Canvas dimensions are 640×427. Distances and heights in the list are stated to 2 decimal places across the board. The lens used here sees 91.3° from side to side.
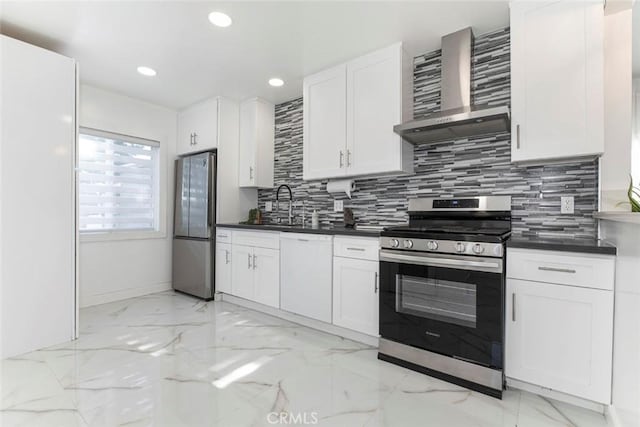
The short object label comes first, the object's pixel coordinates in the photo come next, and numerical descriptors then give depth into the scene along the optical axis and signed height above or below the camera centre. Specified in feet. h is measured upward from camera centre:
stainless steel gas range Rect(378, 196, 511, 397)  5.98 -1.77
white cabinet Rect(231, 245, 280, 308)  10.20 -2.18
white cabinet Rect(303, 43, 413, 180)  8.48 +2.81
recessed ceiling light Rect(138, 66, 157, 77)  9.91 +4.50
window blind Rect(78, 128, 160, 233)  11.52 +1.10
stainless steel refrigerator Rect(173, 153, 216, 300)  12.14 -0.60
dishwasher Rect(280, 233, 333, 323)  8.79 -1.87
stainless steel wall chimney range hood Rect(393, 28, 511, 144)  7.23 +2.64
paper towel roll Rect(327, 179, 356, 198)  10.04 +0.82
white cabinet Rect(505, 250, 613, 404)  5.24 -2.10
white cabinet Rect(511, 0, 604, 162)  5.99 +2.68
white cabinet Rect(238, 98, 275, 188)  12.50 +2.76
